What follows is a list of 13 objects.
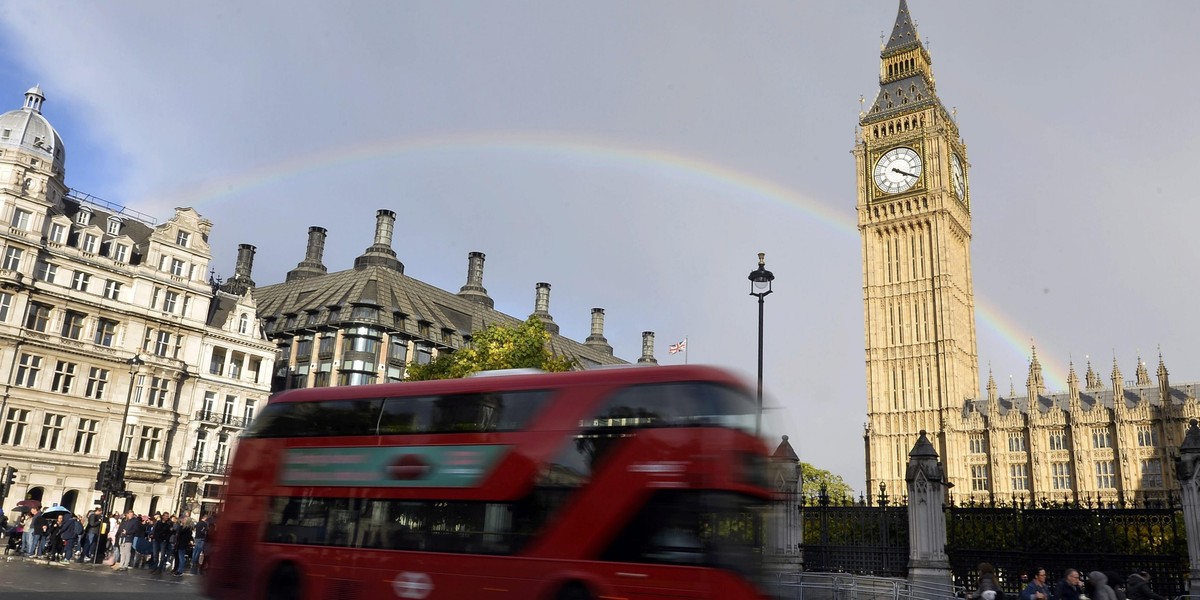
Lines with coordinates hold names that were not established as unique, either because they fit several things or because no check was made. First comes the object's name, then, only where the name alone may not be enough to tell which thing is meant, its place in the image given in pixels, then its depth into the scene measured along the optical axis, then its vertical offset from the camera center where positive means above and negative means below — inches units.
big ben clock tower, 3245.6 +1070.2
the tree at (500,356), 1529.3 +294.8
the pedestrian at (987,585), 498.8 -24.5
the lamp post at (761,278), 825.5 +244.1
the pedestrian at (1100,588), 454.4 -19.3
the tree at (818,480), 3511.3 +235.7
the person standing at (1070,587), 475.5 -20.9
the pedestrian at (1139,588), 456.4 -18.7
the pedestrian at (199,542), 972.6 -51.0
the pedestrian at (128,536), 934.4 -45.3
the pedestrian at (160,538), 938.7 -46.2
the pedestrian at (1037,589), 467.8 -23.2
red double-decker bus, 427.2 +13.6
